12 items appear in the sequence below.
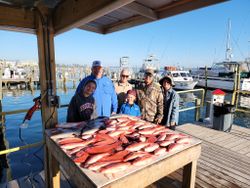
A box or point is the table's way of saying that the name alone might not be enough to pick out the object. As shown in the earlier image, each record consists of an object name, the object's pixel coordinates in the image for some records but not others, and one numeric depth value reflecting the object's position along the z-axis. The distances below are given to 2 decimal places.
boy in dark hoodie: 2.71
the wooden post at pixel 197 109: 6.60
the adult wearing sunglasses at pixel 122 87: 3.71
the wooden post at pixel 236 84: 6.13
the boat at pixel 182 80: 23.62
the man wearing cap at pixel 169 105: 3.81
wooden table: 1.28
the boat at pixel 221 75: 22.89
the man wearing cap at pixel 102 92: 2.98
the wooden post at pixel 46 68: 2.35
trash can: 5.06
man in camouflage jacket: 3.46
